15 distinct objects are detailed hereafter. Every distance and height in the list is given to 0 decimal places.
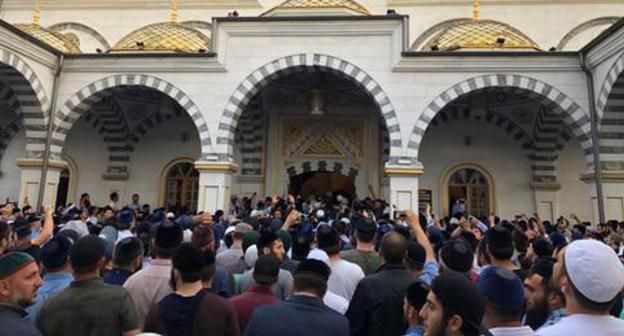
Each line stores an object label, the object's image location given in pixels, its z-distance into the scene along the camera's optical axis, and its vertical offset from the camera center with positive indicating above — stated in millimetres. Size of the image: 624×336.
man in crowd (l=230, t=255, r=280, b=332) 2623 -474
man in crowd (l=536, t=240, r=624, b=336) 1597 -239
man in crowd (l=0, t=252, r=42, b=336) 1834 -355
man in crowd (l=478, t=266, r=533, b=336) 1832 -341
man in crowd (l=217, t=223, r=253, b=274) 3914 -397
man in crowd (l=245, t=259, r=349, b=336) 1997 -464
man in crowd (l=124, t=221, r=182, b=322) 2693 -413
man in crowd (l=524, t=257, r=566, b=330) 2455 -414
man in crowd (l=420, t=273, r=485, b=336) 1661 -338
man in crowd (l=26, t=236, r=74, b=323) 2594 -349
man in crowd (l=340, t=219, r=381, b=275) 3619 -301
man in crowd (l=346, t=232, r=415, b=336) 2518 -481
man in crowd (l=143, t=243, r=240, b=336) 2182 -481
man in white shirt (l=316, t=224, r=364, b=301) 3201 -390
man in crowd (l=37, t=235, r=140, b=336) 2201 -500
